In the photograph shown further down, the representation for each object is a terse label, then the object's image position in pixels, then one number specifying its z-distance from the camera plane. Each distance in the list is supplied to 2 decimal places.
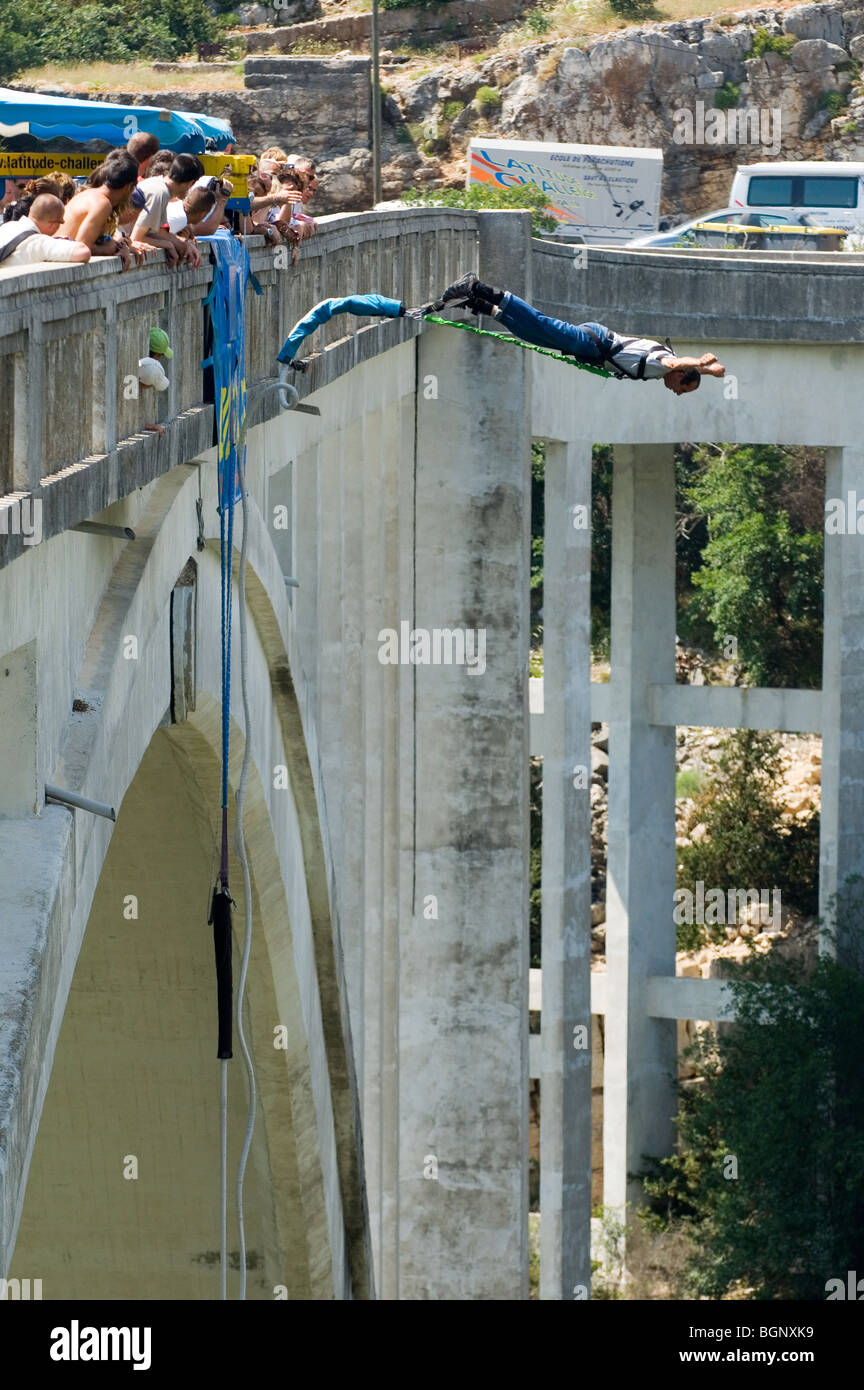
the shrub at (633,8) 46.28
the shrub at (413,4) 47.84
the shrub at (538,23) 46.22
